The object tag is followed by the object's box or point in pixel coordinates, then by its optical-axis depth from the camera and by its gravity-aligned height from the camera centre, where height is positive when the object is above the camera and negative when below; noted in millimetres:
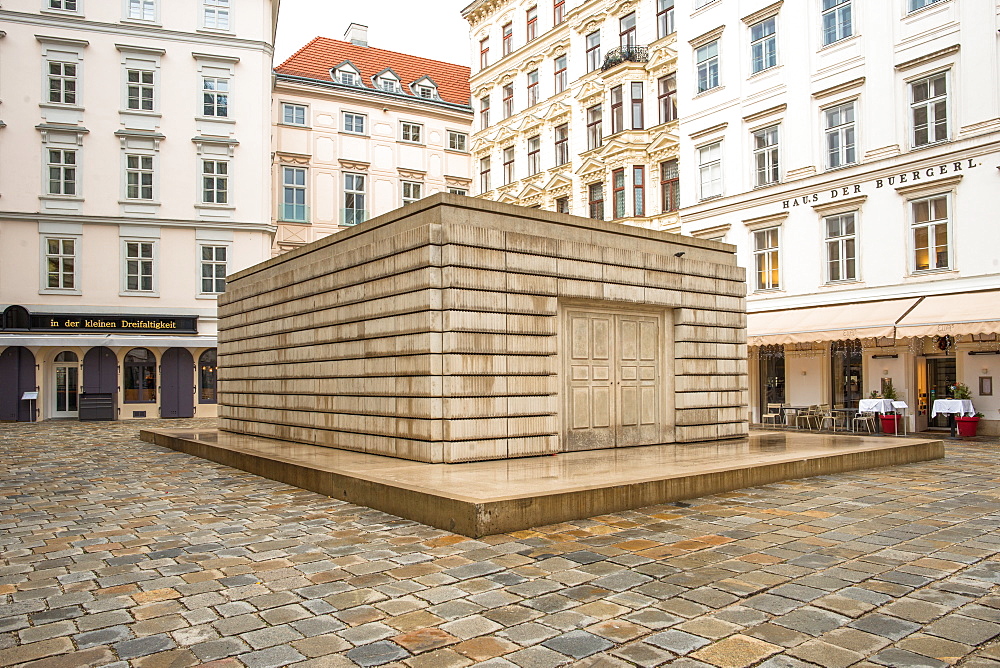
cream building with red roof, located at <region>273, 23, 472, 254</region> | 39031 +11765
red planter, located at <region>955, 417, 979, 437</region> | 20517 -1989
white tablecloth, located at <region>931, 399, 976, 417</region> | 20297 -1464
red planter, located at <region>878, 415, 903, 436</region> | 21703 -2026
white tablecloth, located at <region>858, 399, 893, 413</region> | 21547 -1488
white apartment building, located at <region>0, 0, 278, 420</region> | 30500 +7050
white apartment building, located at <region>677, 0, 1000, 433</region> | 20875 +5205
